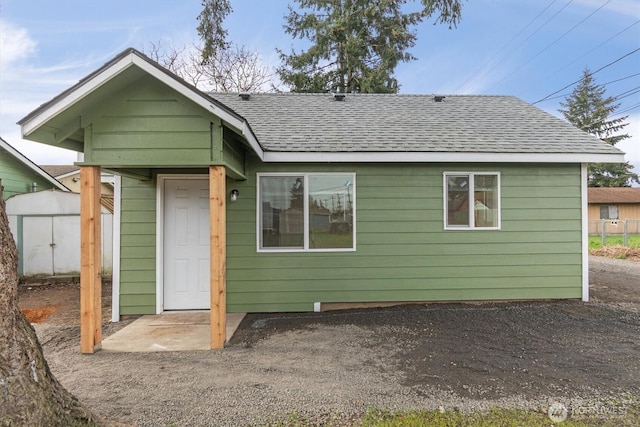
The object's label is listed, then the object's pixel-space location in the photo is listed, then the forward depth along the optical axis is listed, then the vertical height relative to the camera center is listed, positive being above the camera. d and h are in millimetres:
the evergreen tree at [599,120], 30766 +8702
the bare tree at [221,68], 15375 +6644
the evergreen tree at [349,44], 15336 +7757
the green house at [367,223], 5395 -132
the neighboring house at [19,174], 10133 +1276
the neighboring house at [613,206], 24212 +620
